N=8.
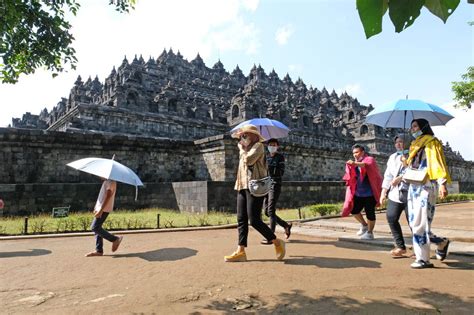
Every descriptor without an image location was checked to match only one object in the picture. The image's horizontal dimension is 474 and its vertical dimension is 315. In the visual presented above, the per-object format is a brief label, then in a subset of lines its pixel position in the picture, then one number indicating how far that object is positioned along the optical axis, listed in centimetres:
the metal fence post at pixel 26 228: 657
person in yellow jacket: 383
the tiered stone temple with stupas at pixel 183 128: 1103
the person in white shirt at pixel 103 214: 493
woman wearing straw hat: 431
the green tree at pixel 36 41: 636
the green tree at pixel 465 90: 2014
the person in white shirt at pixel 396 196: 443
